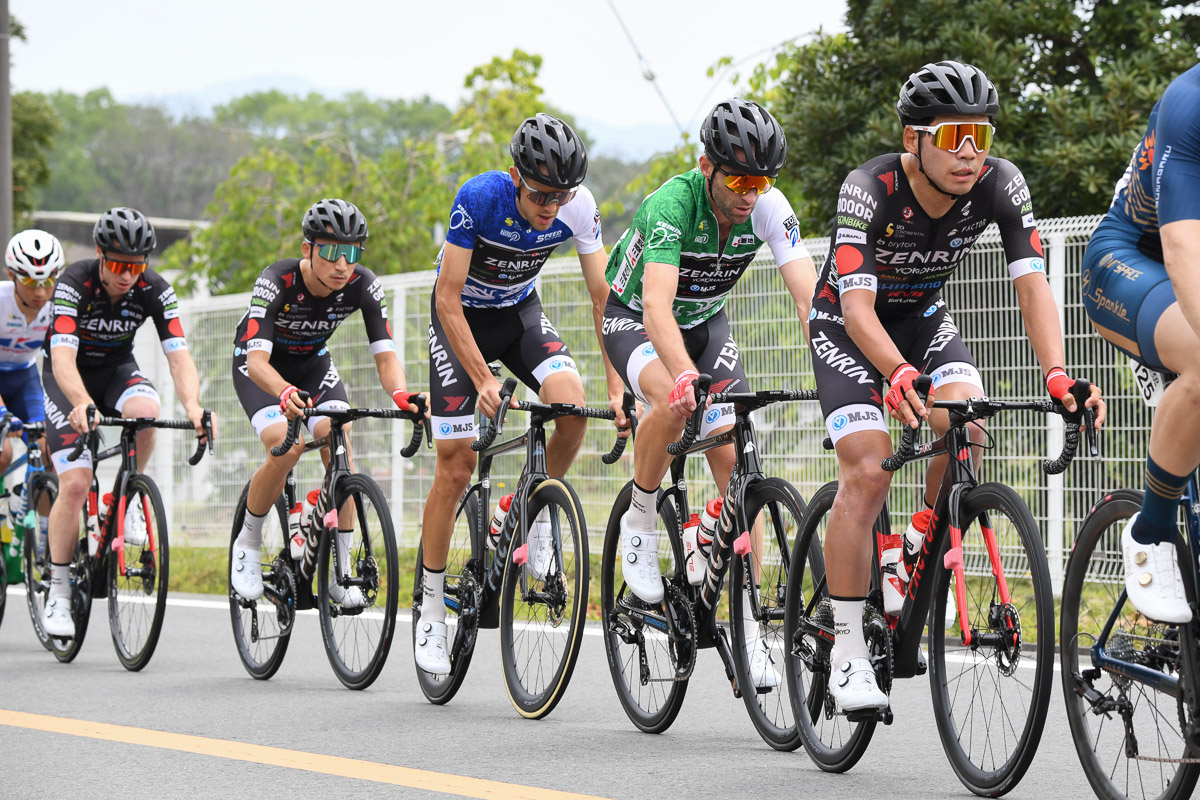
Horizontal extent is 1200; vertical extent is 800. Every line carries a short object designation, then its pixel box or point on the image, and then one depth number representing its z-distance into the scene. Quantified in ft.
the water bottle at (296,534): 50.01
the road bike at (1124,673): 25.71
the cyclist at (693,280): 36.11
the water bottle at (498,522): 43.09
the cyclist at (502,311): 41.24
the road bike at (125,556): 52.34
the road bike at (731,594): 35.73
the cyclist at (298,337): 49.83
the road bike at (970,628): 28.53
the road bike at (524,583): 40.14
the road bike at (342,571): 46.29
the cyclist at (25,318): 58.44
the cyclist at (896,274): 31.12
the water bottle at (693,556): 38.32
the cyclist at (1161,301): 24.80
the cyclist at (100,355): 54.49
